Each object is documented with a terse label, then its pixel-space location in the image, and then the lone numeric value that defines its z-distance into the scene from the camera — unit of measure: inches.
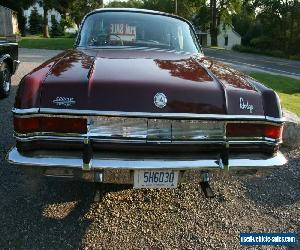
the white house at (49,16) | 2356.3
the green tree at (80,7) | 1581.2
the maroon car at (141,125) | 116.1
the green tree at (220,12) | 2133.6
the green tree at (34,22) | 2216.9
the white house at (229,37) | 2886.3
